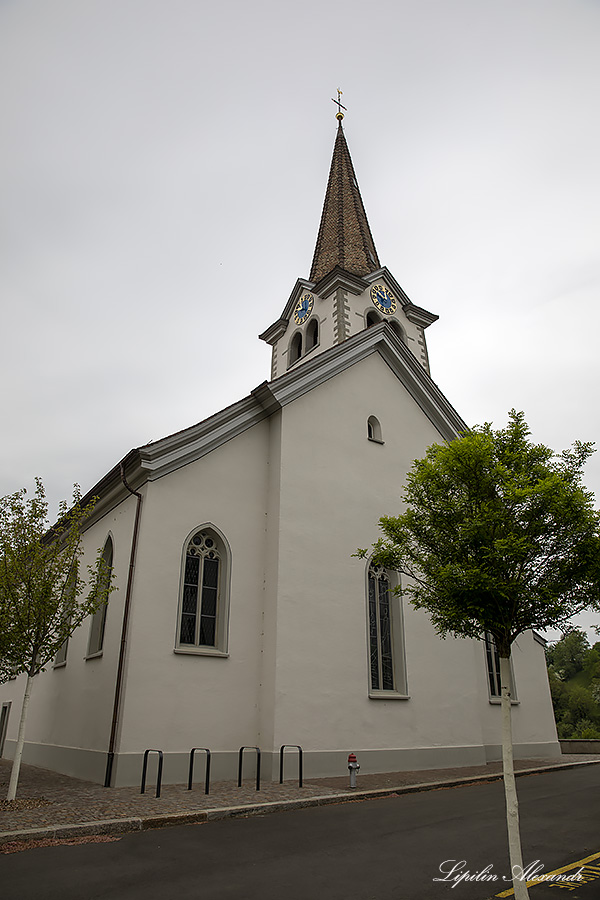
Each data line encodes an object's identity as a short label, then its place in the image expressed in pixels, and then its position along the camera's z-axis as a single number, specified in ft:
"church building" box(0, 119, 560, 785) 40.27
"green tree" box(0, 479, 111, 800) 33.73
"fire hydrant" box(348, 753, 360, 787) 36.62
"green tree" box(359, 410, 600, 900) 20.70
